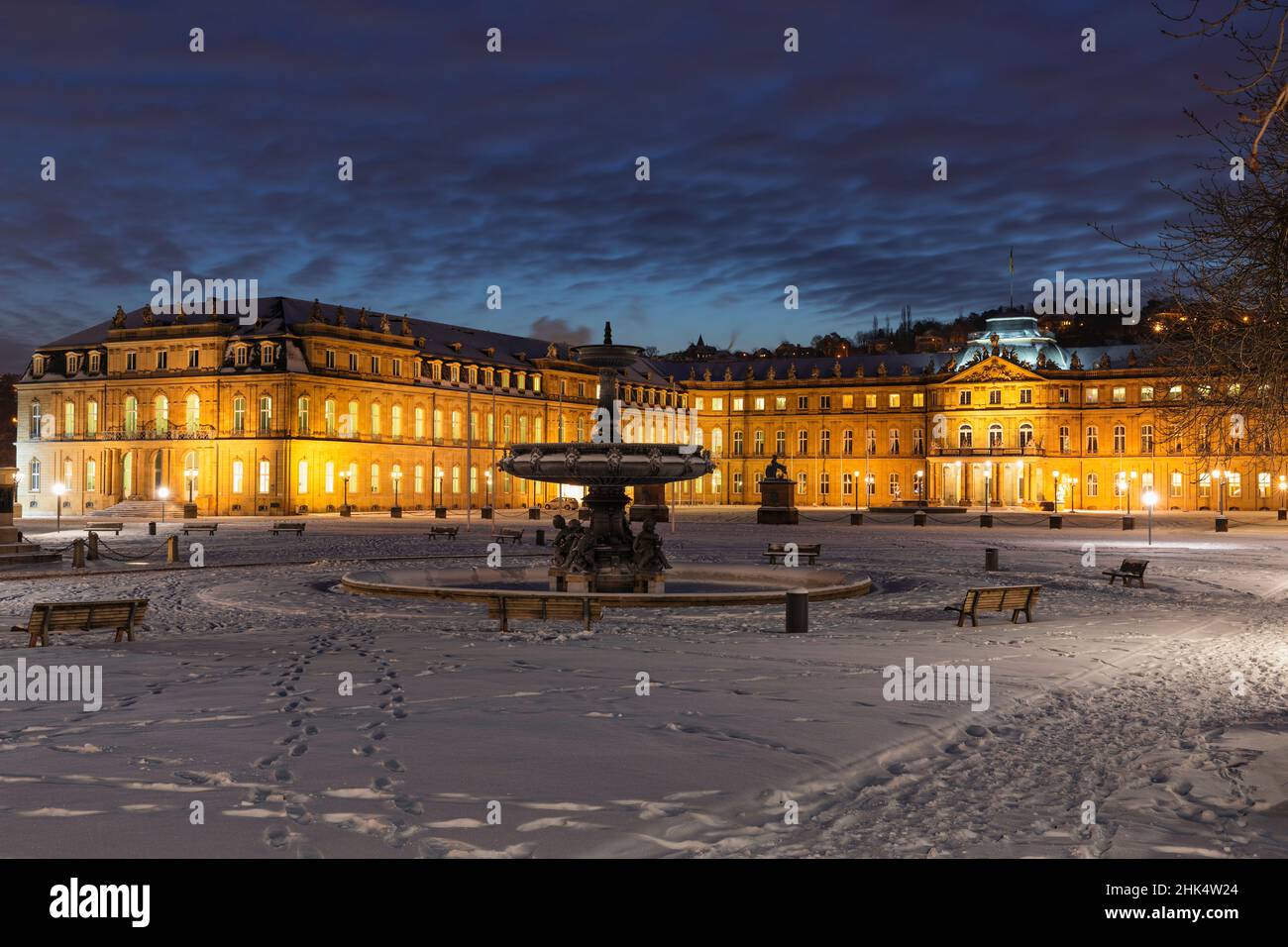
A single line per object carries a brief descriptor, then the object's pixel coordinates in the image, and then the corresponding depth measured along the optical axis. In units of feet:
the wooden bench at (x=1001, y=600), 59.21
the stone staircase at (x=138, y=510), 215.10
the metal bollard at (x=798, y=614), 55.26
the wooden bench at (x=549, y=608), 57.00
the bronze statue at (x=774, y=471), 198.59
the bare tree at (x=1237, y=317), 33.58
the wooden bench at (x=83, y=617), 50.47
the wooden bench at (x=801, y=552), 99.35
